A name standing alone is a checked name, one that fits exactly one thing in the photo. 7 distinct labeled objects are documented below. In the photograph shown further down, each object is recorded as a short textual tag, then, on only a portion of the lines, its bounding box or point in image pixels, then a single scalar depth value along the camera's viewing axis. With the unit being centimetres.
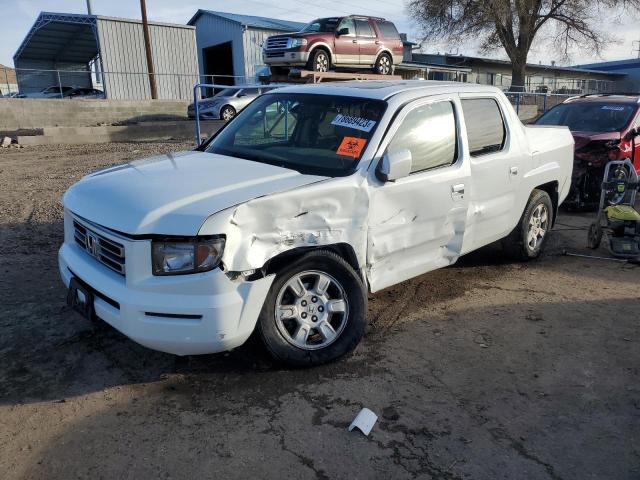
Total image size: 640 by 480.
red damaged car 834
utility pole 2224
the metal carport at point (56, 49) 2628
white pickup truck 299
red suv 1392
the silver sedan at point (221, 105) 1780
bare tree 3284
